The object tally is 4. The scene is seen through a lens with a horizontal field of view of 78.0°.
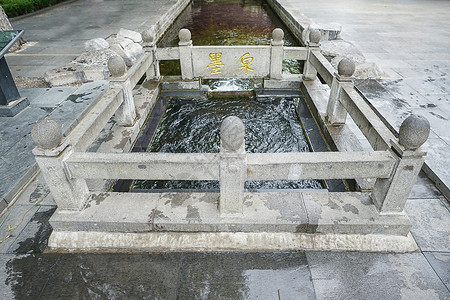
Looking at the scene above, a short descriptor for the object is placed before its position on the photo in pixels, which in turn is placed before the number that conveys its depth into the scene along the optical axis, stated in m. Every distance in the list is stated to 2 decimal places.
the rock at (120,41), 9.76
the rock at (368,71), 7.68
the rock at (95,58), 8.30
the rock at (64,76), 7.60
